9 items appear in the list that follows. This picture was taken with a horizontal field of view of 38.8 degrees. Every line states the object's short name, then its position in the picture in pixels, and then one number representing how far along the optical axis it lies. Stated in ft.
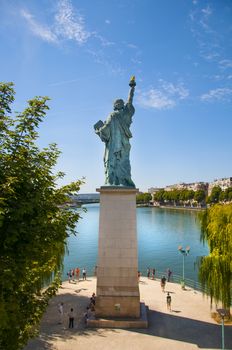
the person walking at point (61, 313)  50.96
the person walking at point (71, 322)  48.02
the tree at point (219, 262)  47.65
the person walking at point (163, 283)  67.72
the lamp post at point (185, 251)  80.76
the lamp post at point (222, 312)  35.81
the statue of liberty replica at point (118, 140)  53.88
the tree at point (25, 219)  18.94
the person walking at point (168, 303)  55.53
